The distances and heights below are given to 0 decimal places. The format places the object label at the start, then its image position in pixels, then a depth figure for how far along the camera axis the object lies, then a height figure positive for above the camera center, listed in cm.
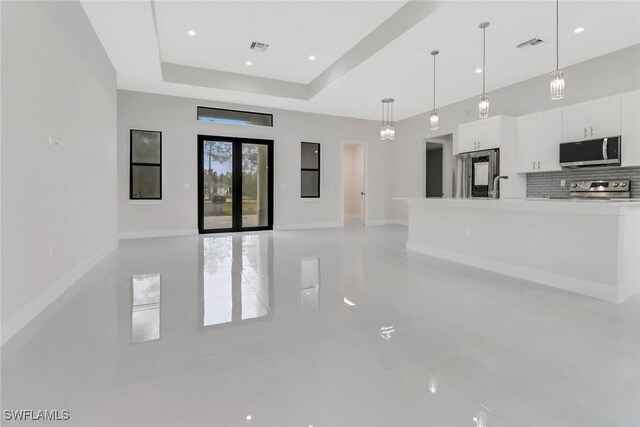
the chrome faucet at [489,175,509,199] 637 +35
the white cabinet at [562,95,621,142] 502 +136
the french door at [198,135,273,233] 808 +52
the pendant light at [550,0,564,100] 348 +126
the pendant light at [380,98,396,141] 685 +251
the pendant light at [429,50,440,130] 520 +135
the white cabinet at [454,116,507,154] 651 +148
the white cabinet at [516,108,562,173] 579 +117
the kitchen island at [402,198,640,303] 317 -39
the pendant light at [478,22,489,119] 432 +132
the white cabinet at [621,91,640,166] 477 +111
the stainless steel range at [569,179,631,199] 513 +27
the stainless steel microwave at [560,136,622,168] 499 +82
